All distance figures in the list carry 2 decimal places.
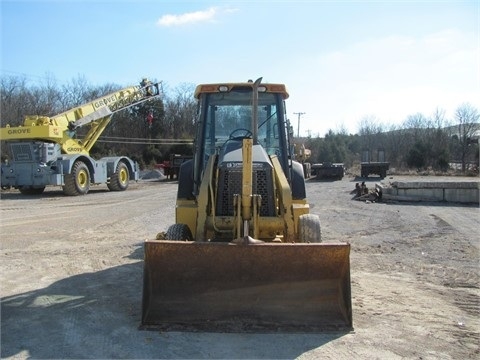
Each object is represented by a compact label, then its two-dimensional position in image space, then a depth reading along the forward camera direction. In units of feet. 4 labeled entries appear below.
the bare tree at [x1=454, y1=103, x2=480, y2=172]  122.31
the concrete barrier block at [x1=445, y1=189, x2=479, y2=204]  51.39
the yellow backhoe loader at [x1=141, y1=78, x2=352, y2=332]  14.76
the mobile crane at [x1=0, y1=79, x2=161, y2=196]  61.87
